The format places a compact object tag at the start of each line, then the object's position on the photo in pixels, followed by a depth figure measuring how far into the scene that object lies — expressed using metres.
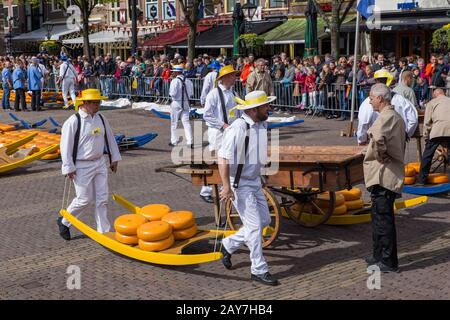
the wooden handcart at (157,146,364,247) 7.61
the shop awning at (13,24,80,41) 50.28
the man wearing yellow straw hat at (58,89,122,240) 8.02
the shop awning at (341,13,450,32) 27.27
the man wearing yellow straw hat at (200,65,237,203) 10.15
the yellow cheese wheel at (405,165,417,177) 10.79
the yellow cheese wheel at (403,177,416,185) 10.76
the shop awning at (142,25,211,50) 38.78
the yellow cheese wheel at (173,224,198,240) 7.59
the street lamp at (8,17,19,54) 50.86
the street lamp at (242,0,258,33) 27.01
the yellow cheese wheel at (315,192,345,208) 8.74
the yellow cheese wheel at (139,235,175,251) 7.27
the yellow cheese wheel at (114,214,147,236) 7.54
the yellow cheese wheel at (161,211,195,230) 7.55
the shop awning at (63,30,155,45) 42.78
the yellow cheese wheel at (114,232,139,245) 7.55
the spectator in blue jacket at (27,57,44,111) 23.28
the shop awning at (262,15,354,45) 31.31
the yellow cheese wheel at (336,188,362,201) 9.08
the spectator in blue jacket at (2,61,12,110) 24.34
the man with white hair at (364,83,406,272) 6.84
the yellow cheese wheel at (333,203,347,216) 8.79
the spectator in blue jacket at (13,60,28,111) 23.28
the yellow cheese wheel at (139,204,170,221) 7.86
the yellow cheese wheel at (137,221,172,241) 7.26
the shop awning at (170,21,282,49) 34.53
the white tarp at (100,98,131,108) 24.38
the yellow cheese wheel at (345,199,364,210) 9.02
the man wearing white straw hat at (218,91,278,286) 6.69
